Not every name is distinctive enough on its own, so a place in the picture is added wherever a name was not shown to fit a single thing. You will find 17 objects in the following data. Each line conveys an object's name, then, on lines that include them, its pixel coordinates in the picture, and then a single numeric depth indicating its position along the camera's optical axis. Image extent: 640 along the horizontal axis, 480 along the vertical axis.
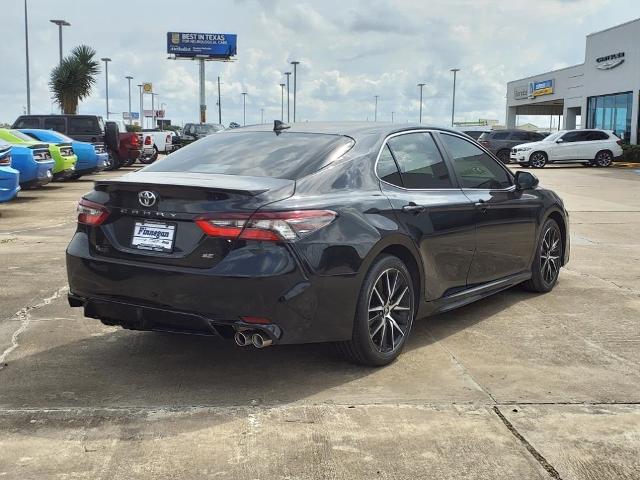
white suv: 30.03
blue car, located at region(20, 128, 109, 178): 19.91
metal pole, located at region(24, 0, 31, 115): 35.75
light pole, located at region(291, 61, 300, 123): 75.65
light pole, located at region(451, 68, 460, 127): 74.76
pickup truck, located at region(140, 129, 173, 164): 28.16
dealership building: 33.78
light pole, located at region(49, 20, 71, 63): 39.14
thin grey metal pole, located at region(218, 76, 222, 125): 101.16
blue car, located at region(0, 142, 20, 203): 11.23
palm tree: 35.56
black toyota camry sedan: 3.75
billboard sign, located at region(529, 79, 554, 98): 45.55
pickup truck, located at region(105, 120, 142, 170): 23.80
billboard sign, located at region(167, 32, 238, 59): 73.00
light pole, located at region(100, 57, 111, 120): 67.12
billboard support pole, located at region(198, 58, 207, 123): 68.88
